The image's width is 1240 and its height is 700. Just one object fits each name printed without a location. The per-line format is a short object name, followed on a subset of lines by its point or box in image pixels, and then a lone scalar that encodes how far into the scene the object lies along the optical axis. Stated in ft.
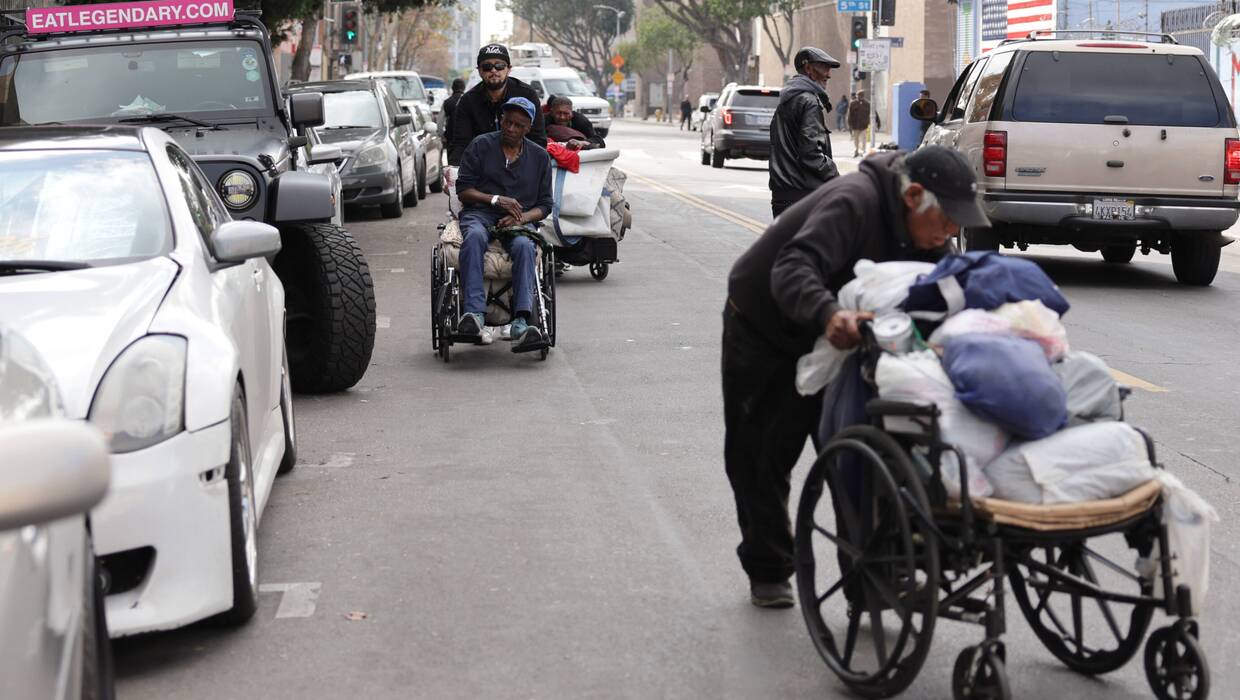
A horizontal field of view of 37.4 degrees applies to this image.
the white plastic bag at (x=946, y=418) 14.21
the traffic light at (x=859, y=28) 129.59
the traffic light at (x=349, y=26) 141.90
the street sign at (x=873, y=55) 124.26
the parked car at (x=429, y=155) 83.66
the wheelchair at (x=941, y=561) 13.97
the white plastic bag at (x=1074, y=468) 14.03
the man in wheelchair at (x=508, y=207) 34.06
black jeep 34.04
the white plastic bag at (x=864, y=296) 15.40
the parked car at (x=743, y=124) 117.91
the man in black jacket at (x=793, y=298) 15.58
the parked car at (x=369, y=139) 69.15
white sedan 15.80
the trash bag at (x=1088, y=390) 14.75
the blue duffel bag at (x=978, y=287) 14.92
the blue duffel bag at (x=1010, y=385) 14.16
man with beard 39.22
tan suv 47.14
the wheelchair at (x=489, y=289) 34.65
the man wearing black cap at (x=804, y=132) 38.17
